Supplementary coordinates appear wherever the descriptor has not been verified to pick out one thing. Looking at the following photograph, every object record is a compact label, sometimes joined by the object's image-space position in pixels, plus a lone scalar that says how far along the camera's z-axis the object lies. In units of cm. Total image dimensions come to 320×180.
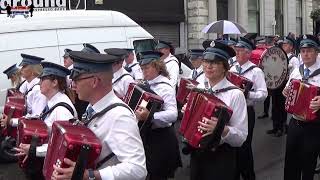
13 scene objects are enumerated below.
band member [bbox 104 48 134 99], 698
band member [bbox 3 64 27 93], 809
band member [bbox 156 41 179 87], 997
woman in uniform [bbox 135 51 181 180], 564
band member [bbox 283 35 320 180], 589
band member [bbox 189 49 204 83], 984
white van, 890
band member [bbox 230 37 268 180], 700
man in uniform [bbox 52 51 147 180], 307
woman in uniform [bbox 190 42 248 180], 469
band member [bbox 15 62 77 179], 453
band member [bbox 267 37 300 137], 1074
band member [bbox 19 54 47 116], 599
